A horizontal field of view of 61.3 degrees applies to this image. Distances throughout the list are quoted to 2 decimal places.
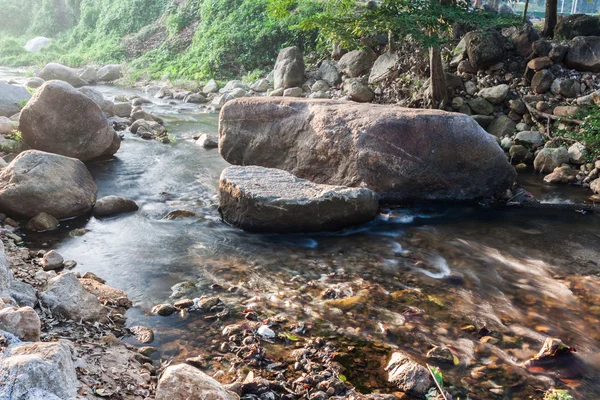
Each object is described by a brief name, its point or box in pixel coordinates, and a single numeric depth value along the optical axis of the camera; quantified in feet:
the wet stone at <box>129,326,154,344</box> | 13.33
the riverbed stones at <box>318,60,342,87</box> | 51.90
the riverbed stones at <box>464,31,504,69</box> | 38.32
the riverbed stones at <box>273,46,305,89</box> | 53.26
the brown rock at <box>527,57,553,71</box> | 36.19
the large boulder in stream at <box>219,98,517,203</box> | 23.86
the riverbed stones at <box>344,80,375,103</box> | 45.03
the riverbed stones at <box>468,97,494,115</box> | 36.78
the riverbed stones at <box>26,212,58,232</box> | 20.72
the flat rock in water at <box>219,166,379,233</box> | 20.74
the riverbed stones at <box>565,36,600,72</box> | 34.84
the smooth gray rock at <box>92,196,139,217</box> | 23.16
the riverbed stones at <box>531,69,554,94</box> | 35.32
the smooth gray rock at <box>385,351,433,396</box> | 11.66
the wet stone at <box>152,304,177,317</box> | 14.74
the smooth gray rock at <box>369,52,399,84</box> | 45.10
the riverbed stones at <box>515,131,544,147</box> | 32.73
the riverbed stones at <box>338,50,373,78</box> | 49.93
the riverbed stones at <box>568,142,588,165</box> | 29.55
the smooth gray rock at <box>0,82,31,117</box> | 35.19
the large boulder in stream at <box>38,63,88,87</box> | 62.34
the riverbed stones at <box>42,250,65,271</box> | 16.97
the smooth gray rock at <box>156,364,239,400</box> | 9.34
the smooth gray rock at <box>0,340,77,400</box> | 7.80
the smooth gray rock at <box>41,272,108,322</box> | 13.20
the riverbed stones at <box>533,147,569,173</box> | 30.14
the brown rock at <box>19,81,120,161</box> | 27.89
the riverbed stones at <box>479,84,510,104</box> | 36.29
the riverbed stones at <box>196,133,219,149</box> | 36.27
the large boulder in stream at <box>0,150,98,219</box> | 21.01
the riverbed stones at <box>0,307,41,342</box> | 9.94
